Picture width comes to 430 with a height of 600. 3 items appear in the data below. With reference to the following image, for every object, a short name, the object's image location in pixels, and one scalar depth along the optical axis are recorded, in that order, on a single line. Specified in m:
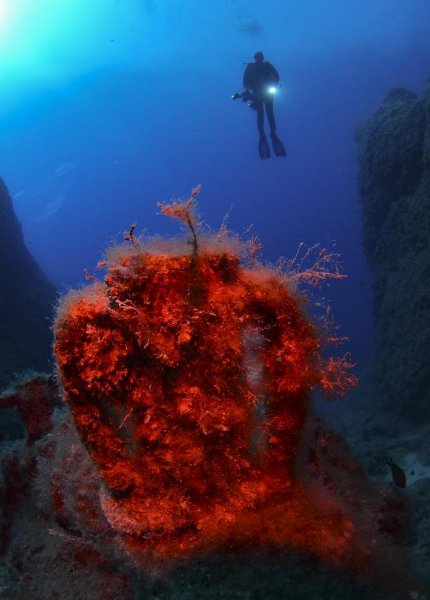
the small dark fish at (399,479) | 4.51
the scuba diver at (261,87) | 16.11
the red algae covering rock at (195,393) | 2.26
